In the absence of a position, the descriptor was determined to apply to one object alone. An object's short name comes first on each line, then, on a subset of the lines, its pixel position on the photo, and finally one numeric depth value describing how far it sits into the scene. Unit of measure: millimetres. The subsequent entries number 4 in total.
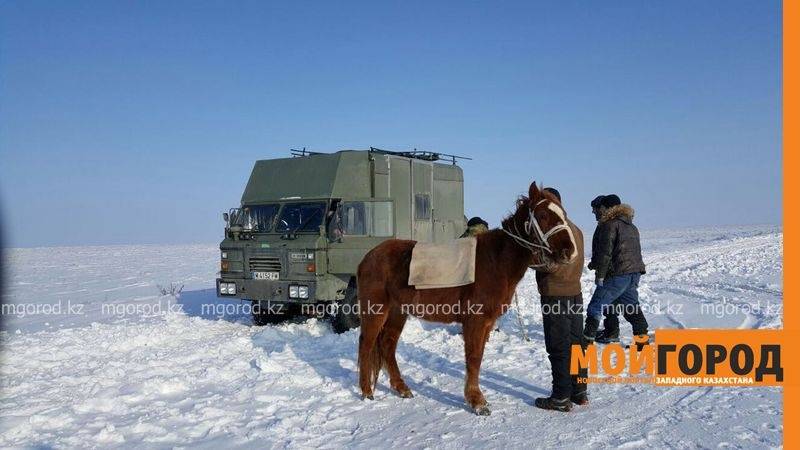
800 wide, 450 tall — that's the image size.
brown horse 4523
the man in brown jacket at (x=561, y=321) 4766
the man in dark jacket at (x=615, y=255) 6387
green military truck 8852
